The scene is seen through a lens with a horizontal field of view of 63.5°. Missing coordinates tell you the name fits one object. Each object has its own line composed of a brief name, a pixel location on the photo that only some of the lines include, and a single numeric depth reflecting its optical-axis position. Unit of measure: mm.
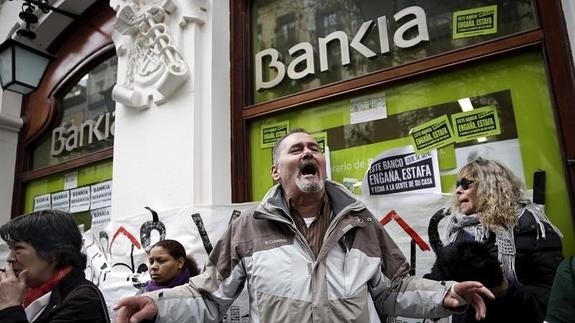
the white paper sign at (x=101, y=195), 4590
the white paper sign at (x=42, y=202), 5176
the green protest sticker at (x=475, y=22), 2946
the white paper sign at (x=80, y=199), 4793
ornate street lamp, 4367
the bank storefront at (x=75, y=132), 4781
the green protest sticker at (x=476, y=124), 2768
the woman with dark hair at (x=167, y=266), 2766
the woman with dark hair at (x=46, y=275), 1847
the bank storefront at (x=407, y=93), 2658
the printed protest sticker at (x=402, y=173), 2865
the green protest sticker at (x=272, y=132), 3629
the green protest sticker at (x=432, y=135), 2898
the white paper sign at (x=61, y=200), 4988
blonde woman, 2041
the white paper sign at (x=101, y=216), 4527
